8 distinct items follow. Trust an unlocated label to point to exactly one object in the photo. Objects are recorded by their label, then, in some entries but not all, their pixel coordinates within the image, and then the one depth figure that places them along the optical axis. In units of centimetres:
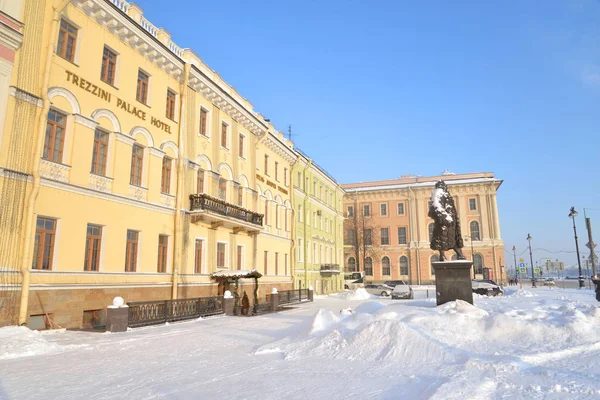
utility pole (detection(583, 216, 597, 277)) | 3641
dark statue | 1820
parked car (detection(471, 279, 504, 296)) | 3061
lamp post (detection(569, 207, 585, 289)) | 3890
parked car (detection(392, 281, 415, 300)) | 3241
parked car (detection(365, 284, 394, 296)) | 3831
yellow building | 1331
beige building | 6028
